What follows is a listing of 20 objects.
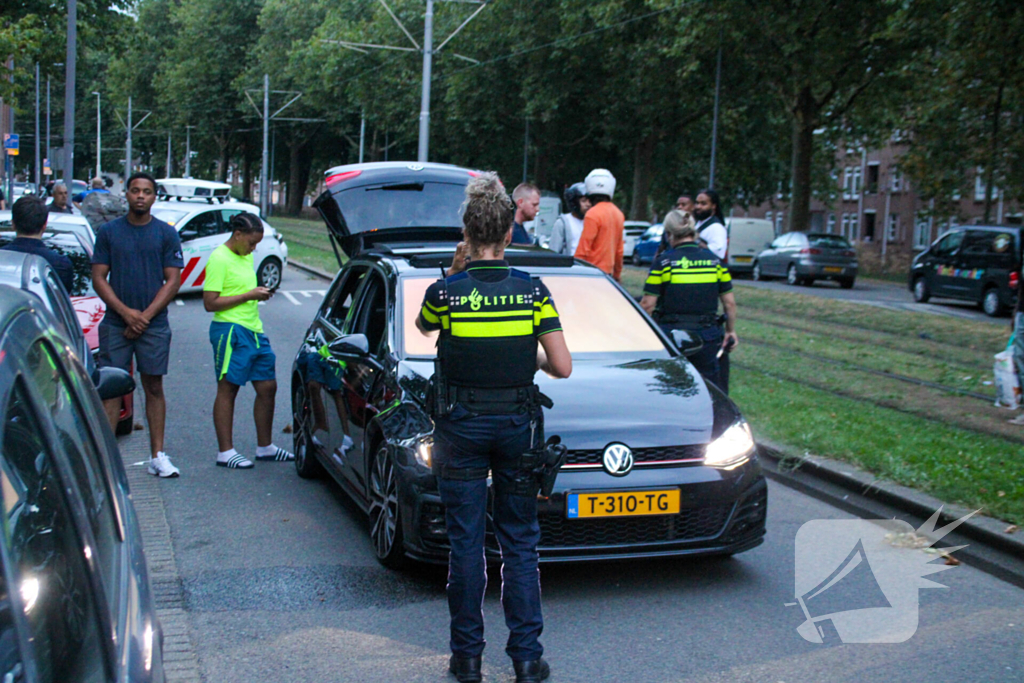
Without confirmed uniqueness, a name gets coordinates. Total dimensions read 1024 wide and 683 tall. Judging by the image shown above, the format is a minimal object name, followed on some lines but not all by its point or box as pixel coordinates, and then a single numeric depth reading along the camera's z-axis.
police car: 20.11
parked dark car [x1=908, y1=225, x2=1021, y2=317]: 22.72
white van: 35.84
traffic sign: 28.48
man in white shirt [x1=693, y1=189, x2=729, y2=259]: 8.88
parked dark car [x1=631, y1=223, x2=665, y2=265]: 35.56
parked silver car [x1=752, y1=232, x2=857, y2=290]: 30.77
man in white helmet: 8.62
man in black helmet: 9.30
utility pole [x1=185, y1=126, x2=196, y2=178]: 74.67
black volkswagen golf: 4.91
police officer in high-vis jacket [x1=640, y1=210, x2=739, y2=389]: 7.55
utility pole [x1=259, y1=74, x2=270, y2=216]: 52.39
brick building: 54.62
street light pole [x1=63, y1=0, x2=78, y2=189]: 22.45
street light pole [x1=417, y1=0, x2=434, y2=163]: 29.08
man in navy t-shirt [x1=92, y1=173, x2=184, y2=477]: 6.89
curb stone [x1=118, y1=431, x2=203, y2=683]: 4.18
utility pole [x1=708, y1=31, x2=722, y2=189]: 33.97
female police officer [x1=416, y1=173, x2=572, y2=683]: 3.87
